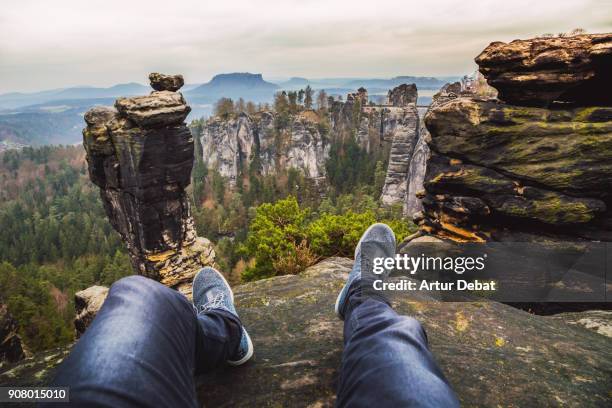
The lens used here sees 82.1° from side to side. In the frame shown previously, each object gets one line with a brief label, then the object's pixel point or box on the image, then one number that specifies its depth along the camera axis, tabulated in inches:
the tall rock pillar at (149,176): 682.2
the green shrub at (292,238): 492.4
